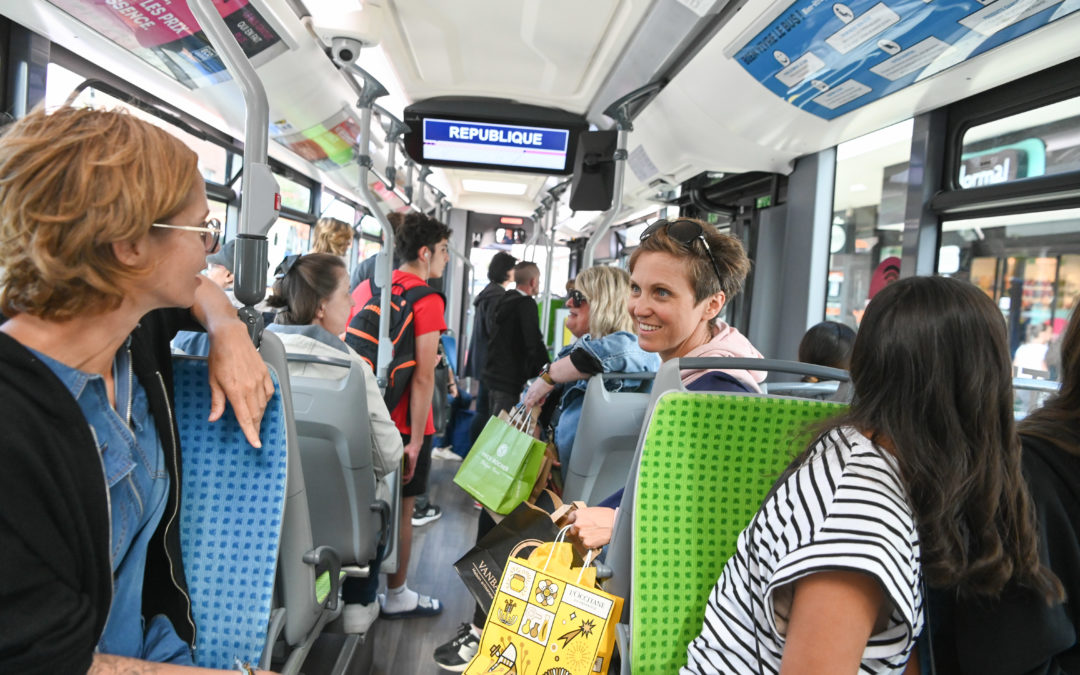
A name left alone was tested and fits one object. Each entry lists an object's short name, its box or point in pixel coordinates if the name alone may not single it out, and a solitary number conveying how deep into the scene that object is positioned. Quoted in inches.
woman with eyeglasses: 33.5
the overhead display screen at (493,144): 182.1
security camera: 125.6
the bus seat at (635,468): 52.9
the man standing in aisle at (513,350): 198.7
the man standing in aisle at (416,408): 125.6
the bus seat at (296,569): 55.2
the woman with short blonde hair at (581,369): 90.0
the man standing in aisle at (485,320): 210.2
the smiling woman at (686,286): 74.0
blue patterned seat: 51.7
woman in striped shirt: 35.0
